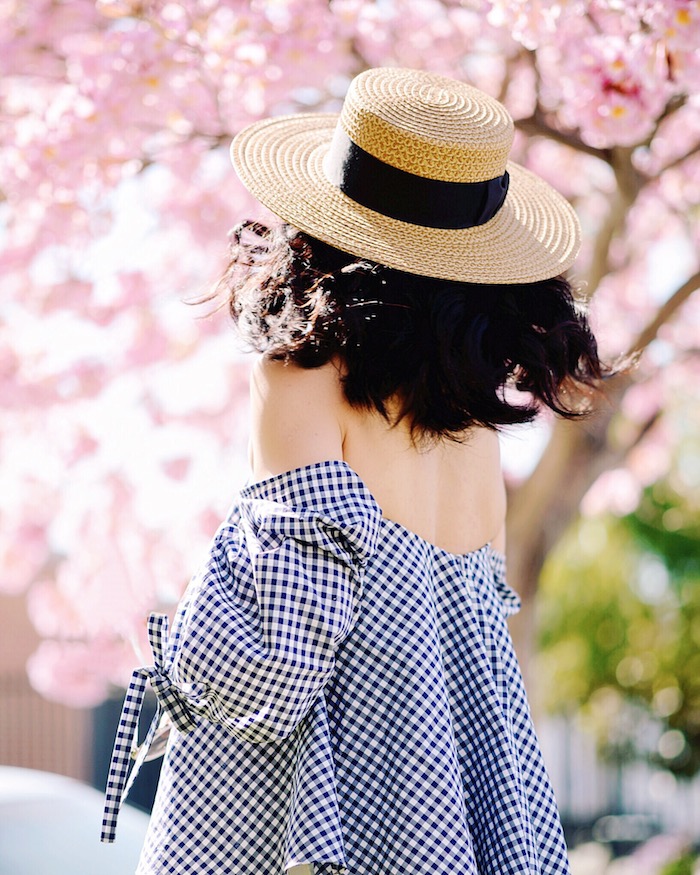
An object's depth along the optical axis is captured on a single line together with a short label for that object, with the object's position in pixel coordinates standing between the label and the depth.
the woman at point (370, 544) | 2.17
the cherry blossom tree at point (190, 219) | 3.24
